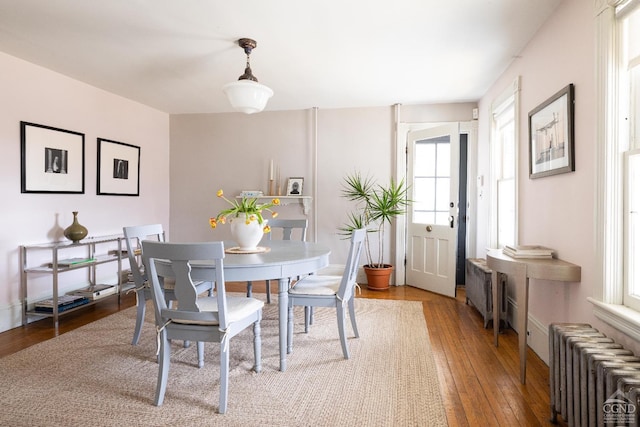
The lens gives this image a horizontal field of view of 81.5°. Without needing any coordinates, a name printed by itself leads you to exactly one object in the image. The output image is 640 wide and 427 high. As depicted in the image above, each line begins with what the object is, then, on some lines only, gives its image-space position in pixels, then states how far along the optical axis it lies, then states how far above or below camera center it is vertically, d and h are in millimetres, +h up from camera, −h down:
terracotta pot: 4754 -834
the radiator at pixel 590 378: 1320 -659
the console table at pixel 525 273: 2211 -372
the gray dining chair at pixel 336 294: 2613 -586
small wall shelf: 5168 +172
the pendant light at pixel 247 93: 2732 +890
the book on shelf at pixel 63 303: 3447 -877
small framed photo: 5219 +368
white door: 4465 +56
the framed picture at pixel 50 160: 3459 +516
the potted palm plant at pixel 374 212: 4715 +5
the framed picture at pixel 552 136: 2277 +531
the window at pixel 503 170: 3611 +452
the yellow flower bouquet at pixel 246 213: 2707 -8
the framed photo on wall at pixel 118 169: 4379 +537
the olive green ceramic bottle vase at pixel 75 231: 3678 -198
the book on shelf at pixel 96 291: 3766 -836
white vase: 2718 -149
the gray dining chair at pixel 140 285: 2705 -545
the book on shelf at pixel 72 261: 3559 -494
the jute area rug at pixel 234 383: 1941 -1060
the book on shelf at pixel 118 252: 4082 -479
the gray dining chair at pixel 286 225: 3782 -133
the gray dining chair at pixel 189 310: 1896 -540
